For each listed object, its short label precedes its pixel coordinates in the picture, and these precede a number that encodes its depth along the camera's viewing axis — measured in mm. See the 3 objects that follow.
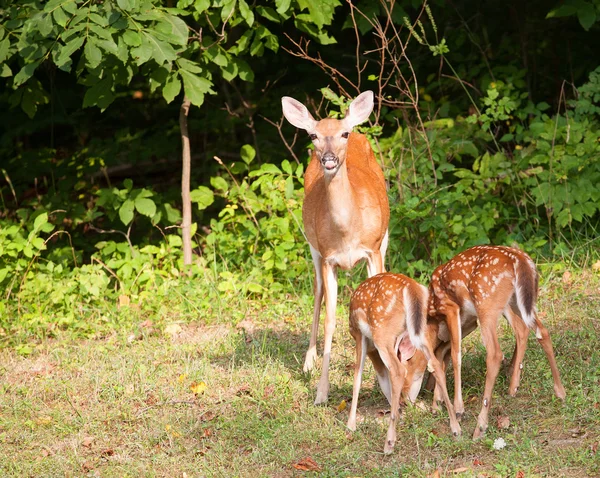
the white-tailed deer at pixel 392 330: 10102
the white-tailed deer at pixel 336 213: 11742
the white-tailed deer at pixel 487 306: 10016
